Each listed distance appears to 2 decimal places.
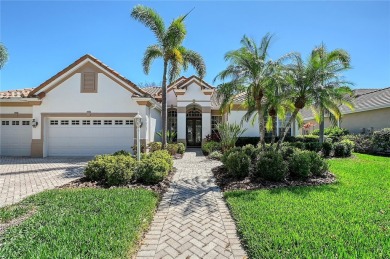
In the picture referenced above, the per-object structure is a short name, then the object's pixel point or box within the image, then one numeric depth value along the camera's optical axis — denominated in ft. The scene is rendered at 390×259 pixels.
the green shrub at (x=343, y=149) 48.77
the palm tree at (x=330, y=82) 31.04
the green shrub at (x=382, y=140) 52.34
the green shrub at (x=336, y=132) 74.24
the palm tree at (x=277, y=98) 31.73
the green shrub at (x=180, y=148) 55.16
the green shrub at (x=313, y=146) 50.31
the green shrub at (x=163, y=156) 31.43
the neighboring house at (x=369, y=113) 64.54
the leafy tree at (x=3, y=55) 43.39
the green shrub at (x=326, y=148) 49.85
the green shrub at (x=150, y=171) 25.73
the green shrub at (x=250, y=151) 34.77
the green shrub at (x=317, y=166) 28.12
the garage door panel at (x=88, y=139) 51.72
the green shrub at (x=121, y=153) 34.23
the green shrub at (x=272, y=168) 26.17
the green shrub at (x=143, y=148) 48.88
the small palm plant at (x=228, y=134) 48.80
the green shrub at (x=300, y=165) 27.04
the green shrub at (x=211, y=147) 53.42
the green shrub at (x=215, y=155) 46.70
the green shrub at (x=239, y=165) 27.96
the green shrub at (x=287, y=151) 32.57
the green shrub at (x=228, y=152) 32.65
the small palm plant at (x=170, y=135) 61.57
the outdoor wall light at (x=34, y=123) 50.01
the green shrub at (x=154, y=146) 50.48
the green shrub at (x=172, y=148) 50.65
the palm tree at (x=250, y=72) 32.50
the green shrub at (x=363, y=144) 56.27
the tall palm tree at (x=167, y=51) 43.01
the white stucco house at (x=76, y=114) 50.06
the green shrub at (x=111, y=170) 24.97
